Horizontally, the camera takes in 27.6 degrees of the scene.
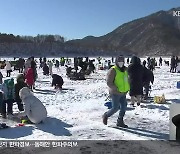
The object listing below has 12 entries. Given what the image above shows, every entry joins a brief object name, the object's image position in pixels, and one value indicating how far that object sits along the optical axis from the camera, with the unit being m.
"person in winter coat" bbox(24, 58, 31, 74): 18.01
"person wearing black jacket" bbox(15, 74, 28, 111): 10.21
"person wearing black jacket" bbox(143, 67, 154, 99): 11.67
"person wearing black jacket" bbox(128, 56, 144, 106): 10.30
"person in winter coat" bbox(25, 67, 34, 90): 15.80
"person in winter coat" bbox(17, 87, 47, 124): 8.40
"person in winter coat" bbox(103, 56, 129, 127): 7.76
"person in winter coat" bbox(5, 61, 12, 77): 23.83
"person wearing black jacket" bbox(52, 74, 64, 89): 16.70
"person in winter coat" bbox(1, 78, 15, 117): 9.65
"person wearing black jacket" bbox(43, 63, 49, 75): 26.52
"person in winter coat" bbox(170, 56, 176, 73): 29.86
